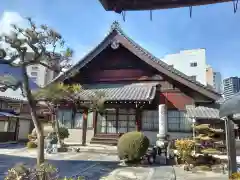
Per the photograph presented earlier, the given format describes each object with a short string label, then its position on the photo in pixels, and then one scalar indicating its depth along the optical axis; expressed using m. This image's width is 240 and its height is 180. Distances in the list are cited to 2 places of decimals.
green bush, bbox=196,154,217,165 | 8.32
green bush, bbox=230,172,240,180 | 3.27
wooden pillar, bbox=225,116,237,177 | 4.93
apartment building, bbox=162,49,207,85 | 29.94
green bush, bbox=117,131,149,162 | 8.48
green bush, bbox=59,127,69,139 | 12.01
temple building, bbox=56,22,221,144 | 12.55
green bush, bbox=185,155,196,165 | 8.16
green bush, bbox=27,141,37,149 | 12.87
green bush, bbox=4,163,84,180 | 4.35
